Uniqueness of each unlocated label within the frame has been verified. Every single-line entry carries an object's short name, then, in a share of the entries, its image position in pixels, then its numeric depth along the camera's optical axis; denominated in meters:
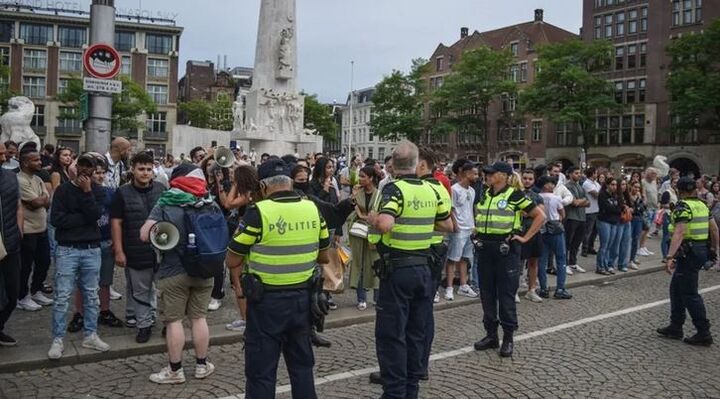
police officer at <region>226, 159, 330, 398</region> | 4.11
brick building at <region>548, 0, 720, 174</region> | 46.88
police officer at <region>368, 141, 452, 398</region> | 4.92
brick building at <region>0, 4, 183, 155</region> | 64.25
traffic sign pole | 8.59
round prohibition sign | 8.60
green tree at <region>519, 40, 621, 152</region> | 46.31
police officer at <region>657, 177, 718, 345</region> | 7.30
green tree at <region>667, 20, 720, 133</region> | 40.97
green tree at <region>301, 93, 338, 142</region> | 66.12
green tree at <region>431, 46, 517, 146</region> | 53.09
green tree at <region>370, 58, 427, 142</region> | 59.75
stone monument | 23.17
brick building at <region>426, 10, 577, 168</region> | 59.31
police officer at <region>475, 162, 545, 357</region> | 6.61
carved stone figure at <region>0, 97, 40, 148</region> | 15.17
